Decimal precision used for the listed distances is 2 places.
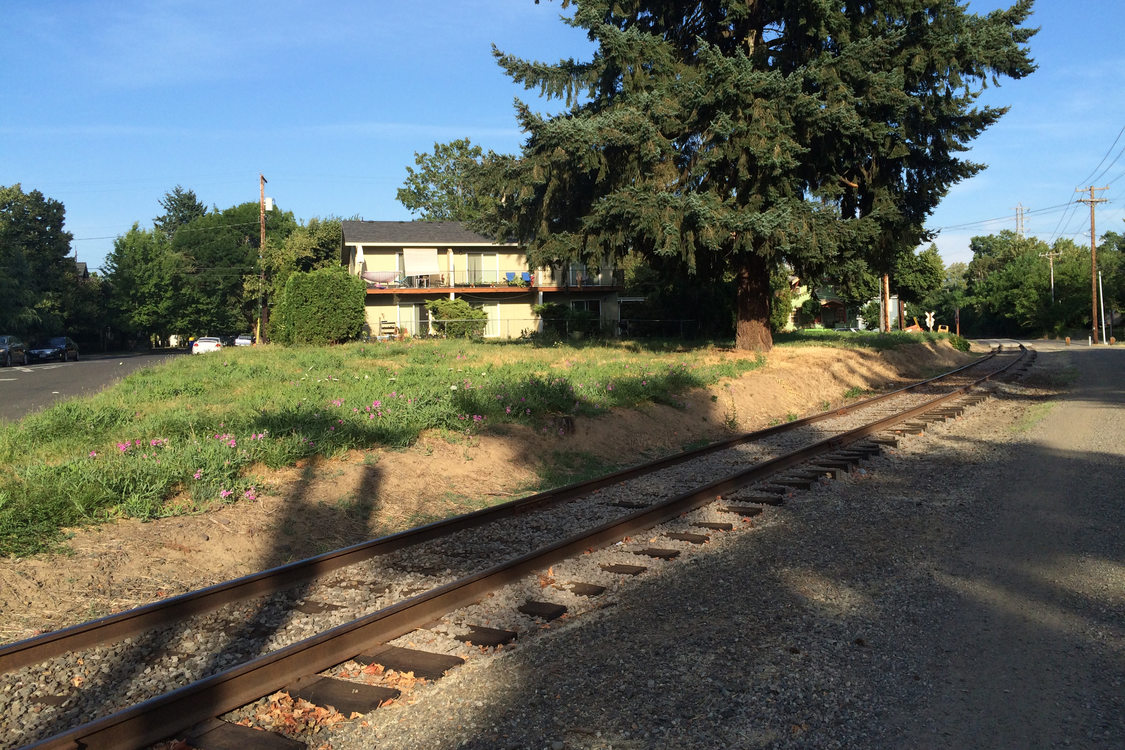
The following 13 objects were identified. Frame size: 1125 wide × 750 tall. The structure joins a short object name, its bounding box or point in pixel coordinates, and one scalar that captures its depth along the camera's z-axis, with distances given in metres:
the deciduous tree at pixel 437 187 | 80.81
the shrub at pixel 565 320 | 40.56
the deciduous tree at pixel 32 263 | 53.19
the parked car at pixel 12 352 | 41.77
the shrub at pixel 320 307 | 32.97
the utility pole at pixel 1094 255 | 59.26
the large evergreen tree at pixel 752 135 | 19.75
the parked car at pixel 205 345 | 42.06
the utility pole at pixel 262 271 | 45.74
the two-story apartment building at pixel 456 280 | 45.66
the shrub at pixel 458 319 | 40.16
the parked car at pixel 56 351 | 46.72
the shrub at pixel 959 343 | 43.53
